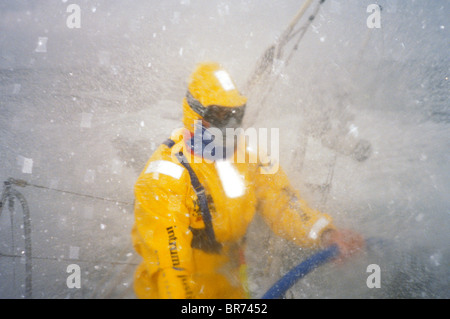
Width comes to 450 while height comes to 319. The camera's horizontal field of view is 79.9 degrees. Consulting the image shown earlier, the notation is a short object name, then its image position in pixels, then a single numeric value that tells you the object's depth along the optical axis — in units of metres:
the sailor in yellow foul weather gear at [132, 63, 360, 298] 1.75
